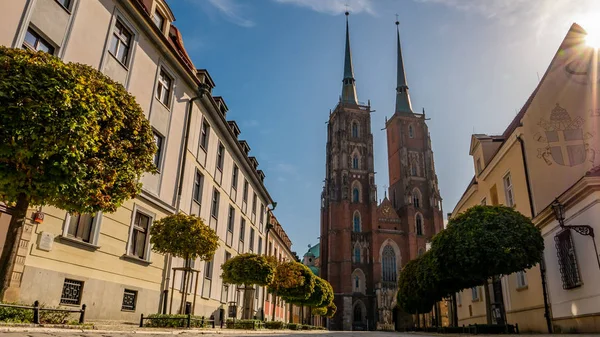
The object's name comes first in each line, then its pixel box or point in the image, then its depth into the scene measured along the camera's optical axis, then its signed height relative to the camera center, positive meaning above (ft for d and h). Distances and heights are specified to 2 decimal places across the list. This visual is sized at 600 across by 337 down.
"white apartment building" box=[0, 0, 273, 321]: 32.58 +17.15
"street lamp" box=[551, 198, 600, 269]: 40.14 +9.01
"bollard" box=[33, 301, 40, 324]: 22.33 -1.26
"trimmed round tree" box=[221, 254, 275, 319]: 63.00 +4.45
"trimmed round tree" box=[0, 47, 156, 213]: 19.79 +8.22
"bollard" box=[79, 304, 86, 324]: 26.68 -1.56
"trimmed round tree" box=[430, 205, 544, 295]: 45.60 +7.16
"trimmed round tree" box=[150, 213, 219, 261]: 43.19 +6.36
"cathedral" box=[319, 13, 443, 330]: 224.12 +56.09
